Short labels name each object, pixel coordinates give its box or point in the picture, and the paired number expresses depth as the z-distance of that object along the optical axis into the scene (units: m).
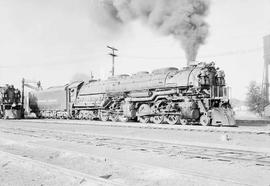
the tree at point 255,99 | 37.22
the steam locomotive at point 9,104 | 35.09
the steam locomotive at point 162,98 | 19.05
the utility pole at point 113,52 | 43.54
